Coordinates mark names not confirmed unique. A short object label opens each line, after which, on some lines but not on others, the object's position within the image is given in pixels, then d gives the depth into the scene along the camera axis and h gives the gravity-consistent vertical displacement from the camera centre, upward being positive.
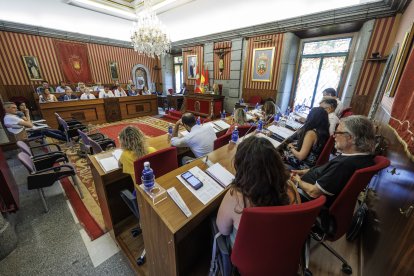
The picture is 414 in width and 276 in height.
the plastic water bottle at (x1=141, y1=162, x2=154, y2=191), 1.07 -0.59
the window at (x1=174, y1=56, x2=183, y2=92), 9.54 +0.75
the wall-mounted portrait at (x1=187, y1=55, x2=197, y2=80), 8.08 +0.91
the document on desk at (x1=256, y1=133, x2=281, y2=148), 2.21 -0.74
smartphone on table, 1.18 -0.68
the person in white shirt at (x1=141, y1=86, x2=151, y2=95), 7.91 -0.34
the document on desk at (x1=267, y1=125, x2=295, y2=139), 2.52 -0.69
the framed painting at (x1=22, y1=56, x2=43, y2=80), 6.33 +0.61
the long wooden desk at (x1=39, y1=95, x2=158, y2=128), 4.86 -0.83
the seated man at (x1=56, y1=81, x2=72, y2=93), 6.68 -0.17
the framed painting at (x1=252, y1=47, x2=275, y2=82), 5.75 +0.77
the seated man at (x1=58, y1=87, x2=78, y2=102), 5.76 -0.41
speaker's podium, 6.51 -0.75
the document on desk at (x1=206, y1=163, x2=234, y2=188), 1.27 -0.70
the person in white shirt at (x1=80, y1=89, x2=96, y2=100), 5.88 -0.42
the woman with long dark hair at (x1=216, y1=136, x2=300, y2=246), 0.79 -0.43
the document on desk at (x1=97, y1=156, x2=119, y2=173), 1.58 -0.77
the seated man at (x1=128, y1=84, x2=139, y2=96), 7.42 -0.28
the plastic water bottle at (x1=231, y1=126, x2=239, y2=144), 1.97 -0.59
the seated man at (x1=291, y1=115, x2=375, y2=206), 1.15 -0.48
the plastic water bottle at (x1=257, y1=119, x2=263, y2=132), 2.59 -0.61
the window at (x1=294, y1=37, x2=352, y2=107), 5.01 +0.61
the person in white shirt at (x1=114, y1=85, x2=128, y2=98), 7.13 -0.33
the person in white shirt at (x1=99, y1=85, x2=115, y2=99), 6.42 -0.37
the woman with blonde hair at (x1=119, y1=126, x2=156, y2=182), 1.56 -0.59
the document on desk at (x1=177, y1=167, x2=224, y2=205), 1.10 -0.71
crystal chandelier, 4.95 +1.52
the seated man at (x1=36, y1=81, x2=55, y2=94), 6.06 -0.17
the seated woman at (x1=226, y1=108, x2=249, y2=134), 2.85 -0.53
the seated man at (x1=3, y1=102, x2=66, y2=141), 3.08 -0.72
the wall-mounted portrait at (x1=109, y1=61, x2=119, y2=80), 8.35 +0.73
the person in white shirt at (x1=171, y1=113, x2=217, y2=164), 2.03 -0.64
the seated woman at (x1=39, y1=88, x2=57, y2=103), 5.19 -0.43
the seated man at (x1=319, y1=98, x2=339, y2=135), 2.42 -0.30
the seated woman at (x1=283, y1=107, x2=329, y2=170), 1.82 -0.54
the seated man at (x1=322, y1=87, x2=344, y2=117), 3.18 -0.11
